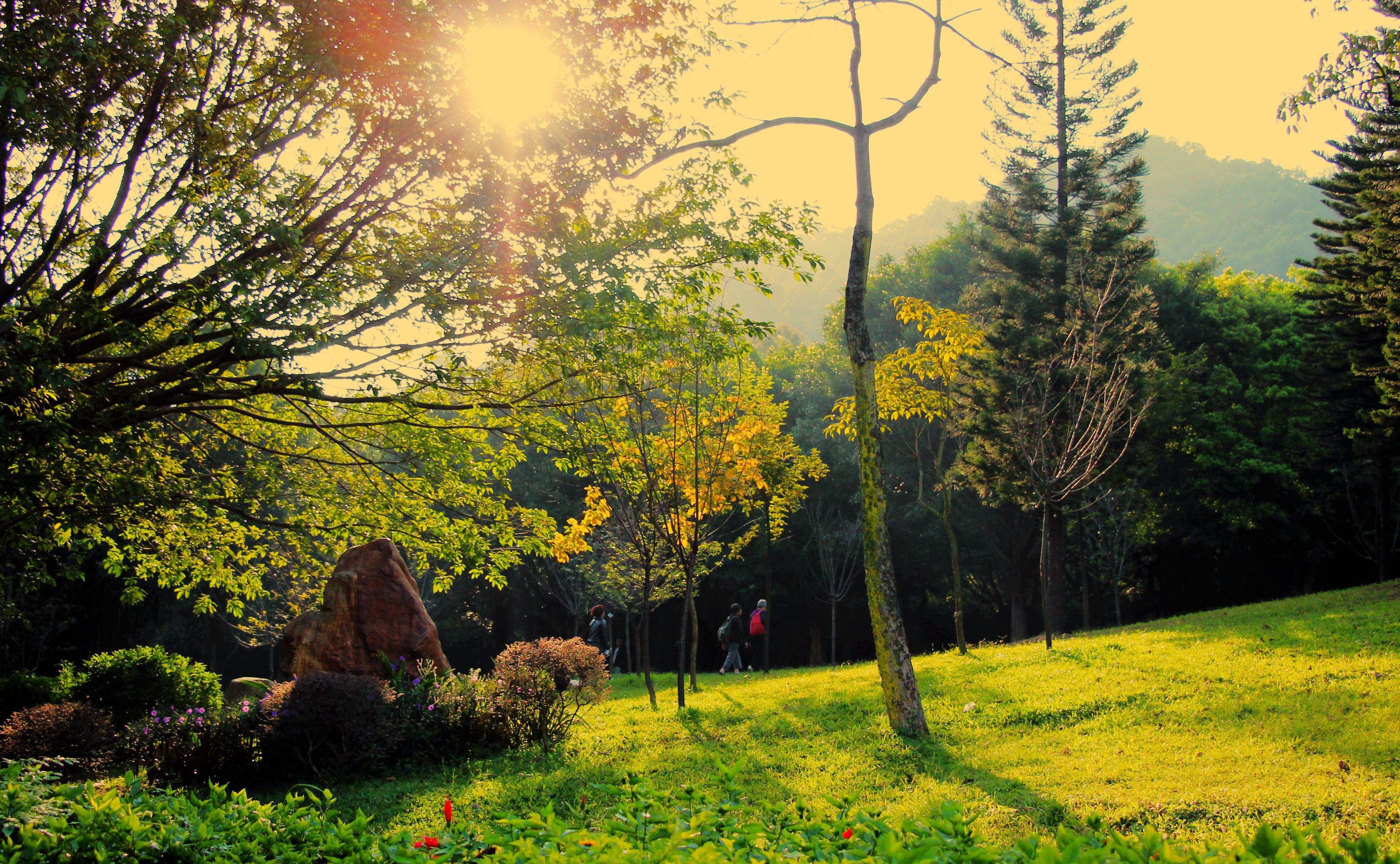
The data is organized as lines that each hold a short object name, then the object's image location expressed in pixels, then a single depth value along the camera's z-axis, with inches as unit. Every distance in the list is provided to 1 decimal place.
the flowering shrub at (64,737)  343.6
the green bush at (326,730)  300.5
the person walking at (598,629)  721.0
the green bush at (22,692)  455.5
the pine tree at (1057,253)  697.6
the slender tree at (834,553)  867.4
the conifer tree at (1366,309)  593.3
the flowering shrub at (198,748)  303.7
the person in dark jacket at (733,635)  709.9
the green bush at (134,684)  464.8
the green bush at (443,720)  320.5
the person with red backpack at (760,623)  690.8
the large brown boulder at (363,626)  450.9
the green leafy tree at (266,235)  219.6
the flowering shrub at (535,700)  335.3
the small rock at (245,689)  504.1
